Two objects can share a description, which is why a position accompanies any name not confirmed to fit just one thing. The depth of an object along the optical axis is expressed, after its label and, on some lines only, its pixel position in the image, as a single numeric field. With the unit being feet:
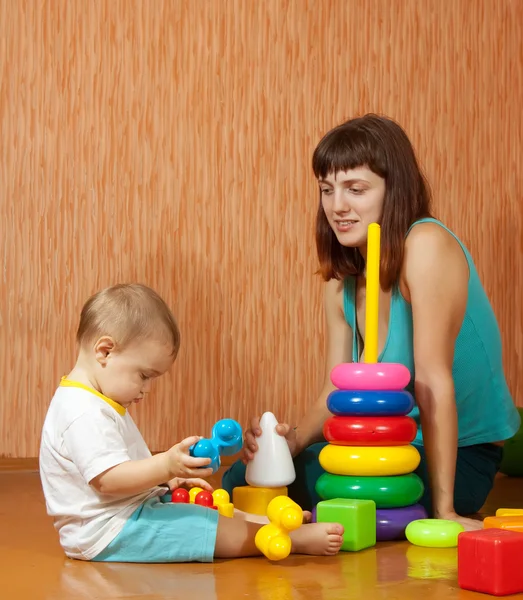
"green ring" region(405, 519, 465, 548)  7.70
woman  8.16
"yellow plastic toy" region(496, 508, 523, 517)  7.87
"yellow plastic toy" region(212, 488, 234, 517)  7.92
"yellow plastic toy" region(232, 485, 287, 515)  8.09
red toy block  6.74
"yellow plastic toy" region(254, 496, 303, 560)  7.25
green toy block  7.58
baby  7.31
